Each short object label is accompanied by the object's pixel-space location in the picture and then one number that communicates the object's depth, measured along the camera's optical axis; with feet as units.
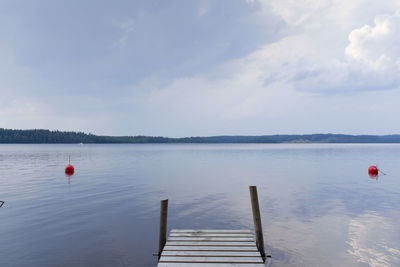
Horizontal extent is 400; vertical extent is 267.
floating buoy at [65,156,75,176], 129.59
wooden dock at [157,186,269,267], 27.73
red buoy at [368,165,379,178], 134.82
